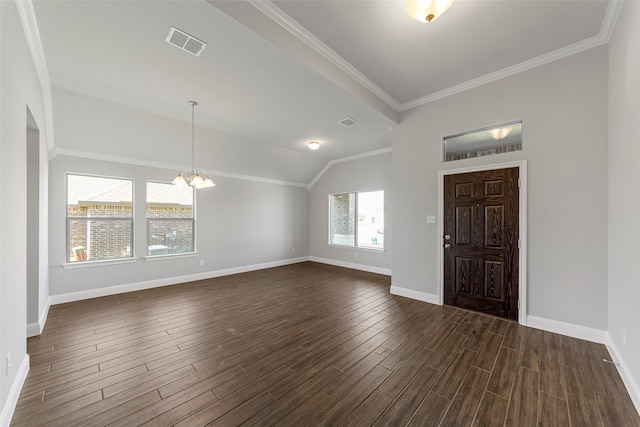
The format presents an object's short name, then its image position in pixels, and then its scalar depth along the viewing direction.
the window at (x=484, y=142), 3.28
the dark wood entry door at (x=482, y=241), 3.22
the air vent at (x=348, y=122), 4.12
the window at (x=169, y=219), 4.89
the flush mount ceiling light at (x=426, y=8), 1.80
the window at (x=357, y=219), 6.25
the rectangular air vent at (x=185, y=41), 2.17
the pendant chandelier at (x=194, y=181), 3.59
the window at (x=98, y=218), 4.11
